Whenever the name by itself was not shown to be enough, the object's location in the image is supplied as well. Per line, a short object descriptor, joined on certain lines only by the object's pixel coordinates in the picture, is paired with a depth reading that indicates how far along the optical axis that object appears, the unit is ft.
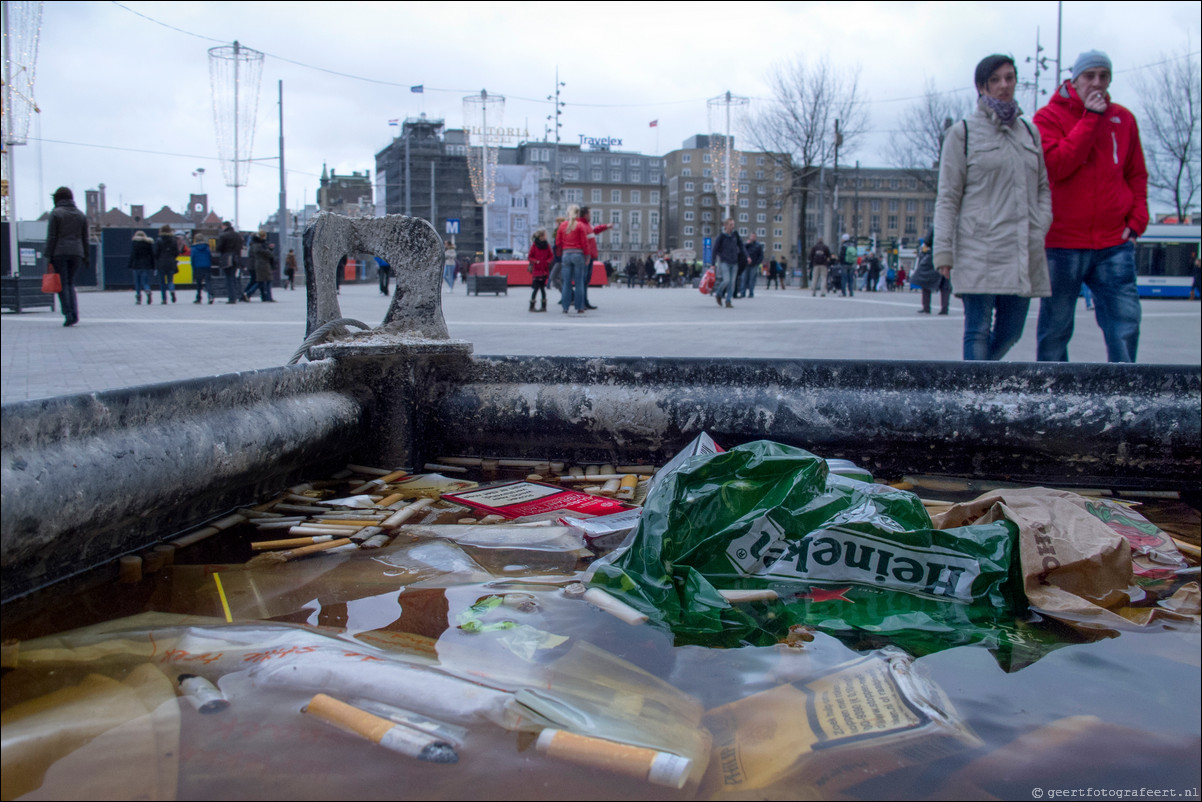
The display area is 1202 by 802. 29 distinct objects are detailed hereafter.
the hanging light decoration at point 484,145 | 152.97
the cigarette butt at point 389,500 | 9.92
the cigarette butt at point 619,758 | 4.50
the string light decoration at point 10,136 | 71.31
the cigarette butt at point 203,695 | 5.16
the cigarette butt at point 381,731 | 4.66
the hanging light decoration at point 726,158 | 138.21
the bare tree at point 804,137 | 162.91
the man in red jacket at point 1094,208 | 16.20
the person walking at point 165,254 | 68.08
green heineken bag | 6.54
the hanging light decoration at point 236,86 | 104.41
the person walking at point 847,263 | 97.91
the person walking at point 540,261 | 57.88
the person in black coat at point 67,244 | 41.22
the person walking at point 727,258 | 61.98
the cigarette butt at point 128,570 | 7.32
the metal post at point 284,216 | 126.21
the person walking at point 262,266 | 69.62
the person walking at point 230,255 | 69.00
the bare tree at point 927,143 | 170.09
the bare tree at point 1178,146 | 150.71
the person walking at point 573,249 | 50.88
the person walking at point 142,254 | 64.95
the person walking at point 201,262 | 68.39
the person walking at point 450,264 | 119.75
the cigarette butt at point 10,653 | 5.62
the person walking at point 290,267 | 107.55
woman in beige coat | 15.80
